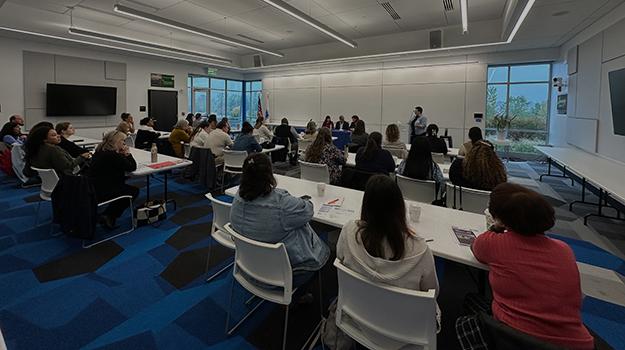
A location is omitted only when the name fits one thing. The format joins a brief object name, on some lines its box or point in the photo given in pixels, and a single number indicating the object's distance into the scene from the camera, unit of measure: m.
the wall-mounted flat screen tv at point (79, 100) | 9.29
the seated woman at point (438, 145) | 5.55
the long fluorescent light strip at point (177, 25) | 5.84
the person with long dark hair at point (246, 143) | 5.81
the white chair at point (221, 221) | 2.44
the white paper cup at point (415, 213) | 2.30
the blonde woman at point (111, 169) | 3.62
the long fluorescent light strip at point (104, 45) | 7.75
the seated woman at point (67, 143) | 4.85
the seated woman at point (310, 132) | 7.38
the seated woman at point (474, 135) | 4.39
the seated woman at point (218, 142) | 5.90
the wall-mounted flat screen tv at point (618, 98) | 4.84
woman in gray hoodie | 1.49
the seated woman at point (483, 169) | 2.89
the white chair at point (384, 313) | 1.36
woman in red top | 1.27
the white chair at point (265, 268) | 1.80
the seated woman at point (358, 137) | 6.33
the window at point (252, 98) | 15.66
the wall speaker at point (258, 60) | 12.76
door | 11.76
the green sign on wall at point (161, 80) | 11.67
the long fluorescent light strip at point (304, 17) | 5.57
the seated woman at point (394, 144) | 5.49
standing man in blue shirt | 9.22
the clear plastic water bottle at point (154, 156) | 4.59
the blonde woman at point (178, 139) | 6.64
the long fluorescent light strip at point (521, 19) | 4.94
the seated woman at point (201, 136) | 6.07
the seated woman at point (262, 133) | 7.77
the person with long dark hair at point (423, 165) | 3.44
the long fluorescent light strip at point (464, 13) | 5.55
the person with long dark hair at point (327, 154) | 4.38
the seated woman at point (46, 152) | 4.12
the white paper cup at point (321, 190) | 2.90
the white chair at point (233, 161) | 5.46
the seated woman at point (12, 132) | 6.48
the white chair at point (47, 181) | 3.67
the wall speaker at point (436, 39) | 8.82
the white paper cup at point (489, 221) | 1.95
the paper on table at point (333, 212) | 2.39
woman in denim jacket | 2.01
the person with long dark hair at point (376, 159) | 3.66
